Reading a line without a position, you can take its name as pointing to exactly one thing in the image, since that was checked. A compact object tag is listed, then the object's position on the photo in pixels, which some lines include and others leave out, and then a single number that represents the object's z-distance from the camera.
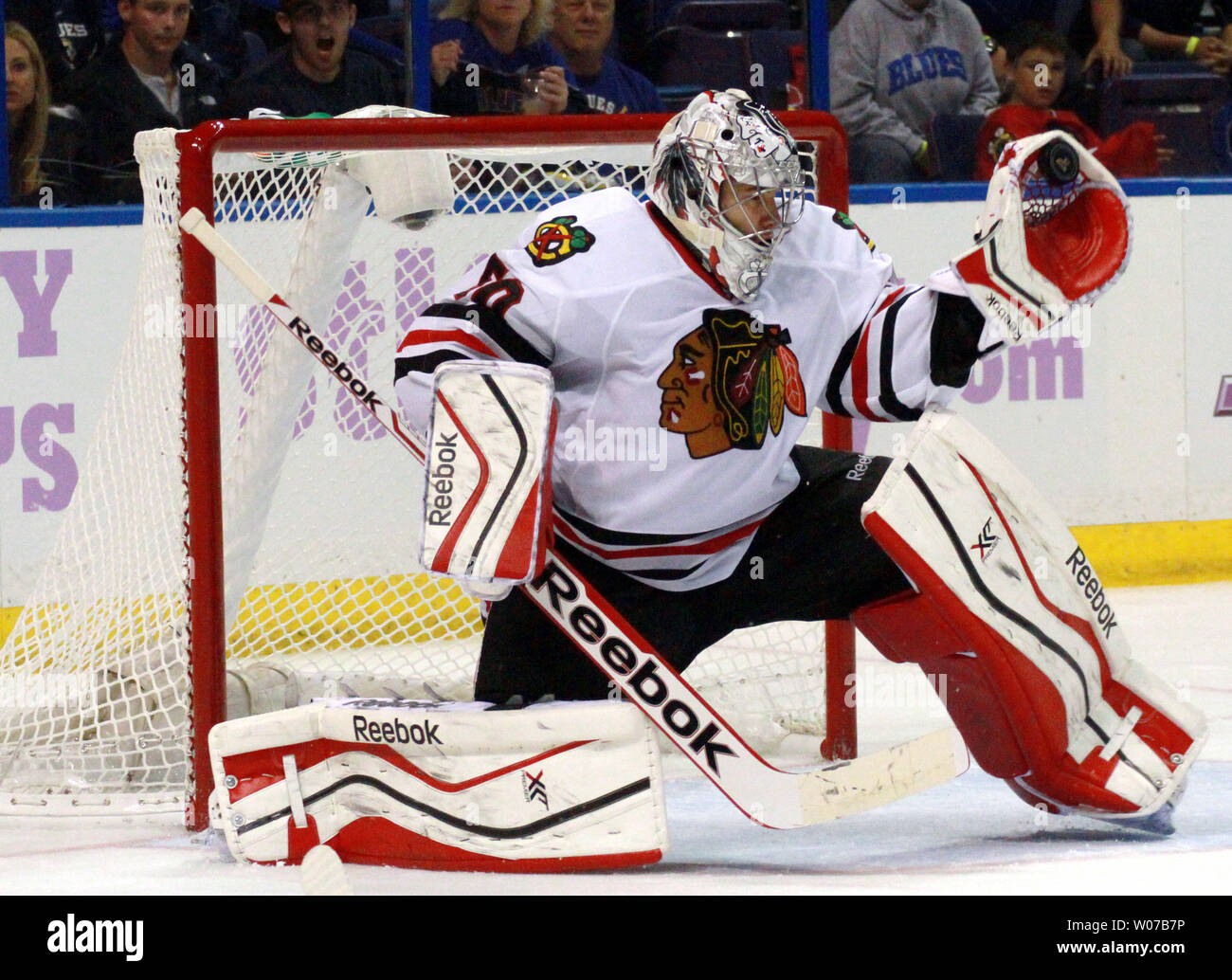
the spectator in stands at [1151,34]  10.17
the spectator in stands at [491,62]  8.13
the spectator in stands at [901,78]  9.02
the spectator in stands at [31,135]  7.65
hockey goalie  4.41
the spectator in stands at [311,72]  7.94
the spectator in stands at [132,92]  7.76
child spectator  9.54
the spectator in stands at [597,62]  8.41
